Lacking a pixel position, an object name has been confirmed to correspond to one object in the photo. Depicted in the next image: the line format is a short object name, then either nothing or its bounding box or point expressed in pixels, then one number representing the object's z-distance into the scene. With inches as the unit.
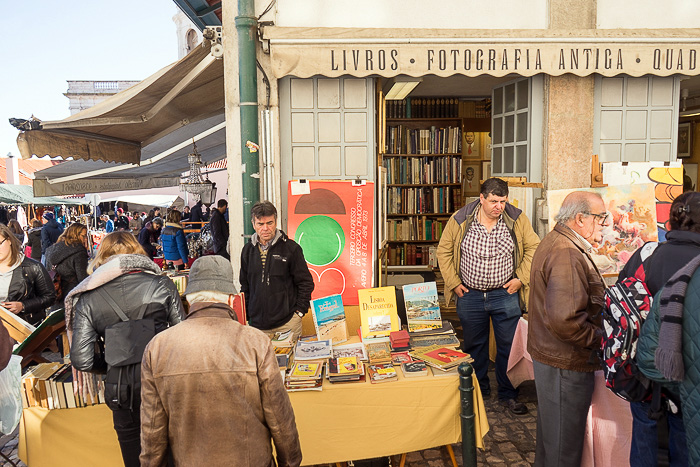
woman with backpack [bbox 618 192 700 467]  95.2
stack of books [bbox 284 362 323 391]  122.8
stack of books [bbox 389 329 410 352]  144.9
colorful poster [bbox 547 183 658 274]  199.5
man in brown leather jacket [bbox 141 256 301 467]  81.0
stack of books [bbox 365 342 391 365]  136.5
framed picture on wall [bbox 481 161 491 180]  340.2
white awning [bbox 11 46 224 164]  226.4
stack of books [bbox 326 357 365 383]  126.5
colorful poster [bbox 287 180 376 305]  203.9
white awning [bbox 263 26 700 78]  188.1
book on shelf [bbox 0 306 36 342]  155.9
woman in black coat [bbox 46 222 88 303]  260.5
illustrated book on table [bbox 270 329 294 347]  149.7
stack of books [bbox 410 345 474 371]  130.6
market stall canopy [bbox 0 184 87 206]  659.4
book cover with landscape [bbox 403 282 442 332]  155.9
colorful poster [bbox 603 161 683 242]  203.6
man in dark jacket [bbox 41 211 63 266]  396.8
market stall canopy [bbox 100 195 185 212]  817.5
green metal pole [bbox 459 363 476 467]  121.9
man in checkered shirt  179.2
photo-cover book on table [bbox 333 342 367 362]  141.0
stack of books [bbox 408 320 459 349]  147.9
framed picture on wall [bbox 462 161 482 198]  339.9
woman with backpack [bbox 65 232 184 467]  107.2
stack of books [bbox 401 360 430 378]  128.0
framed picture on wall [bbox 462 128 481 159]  337.1
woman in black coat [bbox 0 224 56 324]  176.2
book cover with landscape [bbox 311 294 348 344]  151.8
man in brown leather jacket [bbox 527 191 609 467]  112.2
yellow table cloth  123.8
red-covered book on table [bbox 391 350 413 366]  136.2
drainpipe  174.9
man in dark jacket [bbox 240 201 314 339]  158.9
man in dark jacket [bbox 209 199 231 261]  398.6
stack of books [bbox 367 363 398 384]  126.2
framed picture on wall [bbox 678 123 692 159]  337.7
